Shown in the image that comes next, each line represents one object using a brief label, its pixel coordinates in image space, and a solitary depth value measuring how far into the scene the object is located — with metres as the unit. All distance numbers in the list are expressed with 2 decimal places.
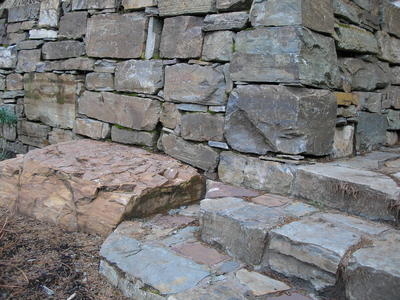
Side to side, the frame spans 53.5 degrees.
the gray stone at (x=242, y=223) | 2.22
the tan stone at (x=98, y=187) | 2.79
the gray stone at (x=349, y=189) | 2.36
